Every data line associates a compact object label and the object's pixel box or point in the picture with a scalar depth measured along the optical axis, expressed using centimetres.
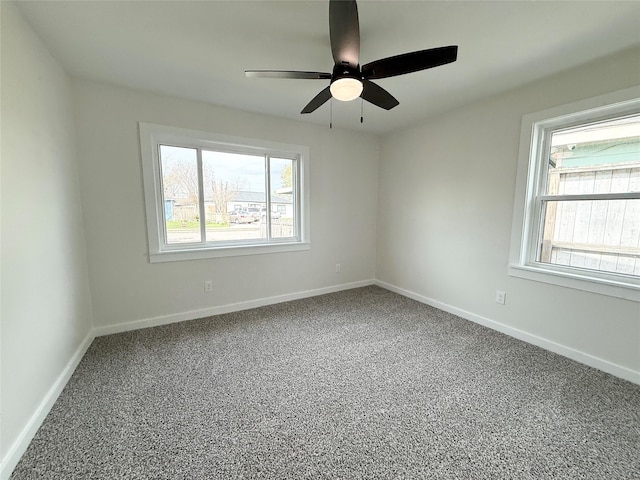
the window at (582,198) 201
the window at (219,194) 273
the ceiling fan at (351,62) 123
